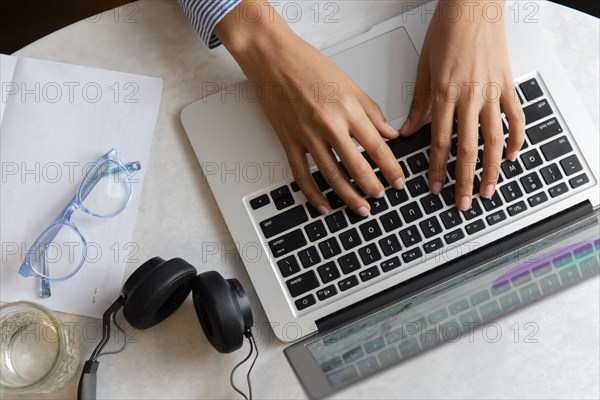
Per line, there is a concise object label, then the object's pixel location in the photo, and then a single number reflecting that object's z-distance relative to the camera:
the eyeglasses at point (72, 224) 0.76
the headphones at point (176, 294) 0.68
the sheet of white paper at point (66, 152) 0.76
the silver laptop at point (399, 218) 0.73
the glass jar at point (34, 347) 0.71
